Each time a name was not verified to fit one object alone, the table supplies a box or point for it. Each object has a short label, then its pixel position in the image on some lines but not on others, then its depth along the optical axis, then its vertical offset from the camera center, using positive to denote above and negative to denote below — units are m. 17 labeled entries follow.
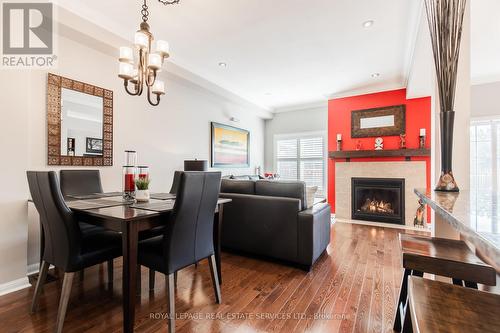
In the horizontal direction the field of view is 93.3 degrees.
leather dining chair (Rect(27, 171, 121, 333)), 1.51 -0.51
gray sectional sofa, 2.49 -0.63
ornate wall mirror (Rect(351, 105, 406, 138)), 4.65 +0.94
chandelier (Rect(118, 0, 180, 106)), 1.97 +0.92
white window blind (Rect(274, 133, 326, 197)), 6.08 +0.24
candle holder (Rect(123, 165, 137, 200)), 2.13 -0.16
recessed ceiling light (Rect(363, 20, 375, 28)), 2.72 +1.68
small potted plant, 2.00 -0.20
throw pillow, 2.73 -0.32
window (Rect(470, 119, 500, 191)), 4.35 +0.27
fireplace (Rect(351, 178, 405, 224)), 4.52 -0.65
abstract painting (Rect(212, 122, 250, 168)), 4.98 +0.47
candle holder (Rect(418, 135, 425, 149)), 4.39 +0.47
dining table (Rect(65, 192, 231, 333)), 1.42 -0.34
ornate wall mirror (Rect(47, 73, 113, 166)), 2.60 +0.52
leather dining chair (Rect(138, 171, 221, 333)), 1.54 -0.48
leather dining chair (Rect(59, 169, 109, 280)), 2.46 -0.17
